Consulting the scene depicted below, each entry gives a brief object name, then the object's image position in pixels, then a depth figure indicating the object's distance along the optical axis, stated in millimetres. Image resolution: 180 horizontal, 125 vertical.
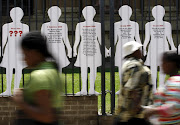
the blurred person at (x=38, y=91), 6250
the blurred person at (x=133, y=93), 8086
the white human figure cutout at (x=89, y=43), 14375
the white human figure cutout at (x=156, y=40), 14570
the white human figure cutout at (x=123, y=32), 14453
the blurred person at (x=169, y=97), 7152
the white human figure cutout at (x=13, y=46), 14453
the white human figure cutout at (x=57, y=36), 14336
